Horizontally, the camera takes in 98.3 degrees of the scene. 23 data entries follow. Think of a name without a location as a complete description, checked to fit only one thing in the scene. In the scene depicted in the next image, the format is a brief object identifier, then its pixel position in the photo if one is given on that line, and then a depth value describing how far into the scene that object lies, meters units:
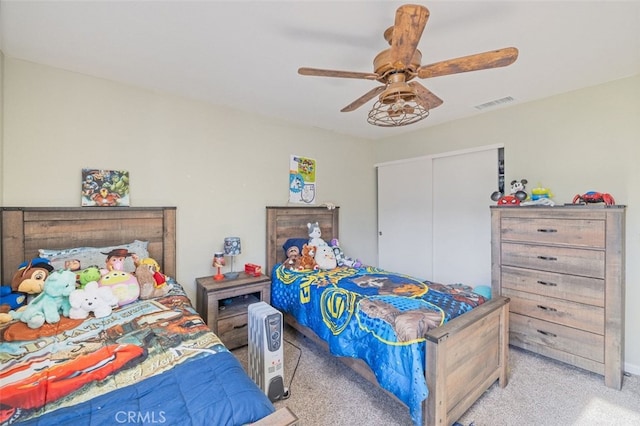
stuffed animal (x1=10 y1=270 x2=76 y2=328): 1.54
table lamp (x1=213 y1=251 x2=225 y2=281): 2.65
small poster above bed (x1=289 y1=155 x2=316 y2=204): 3.41
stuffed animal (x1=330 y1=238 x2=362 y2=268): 3.08
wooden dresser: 2.07
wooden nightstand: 2.42
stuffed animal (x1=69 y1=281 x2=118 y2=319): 1.66
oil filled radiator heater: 1.82
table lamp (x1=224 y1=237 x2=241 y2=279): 2.71
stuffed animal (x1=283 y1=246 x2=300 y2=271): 2.91
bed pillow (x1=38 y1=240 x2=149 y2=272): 1.94
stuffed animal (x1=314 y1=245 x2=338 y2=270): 2.94
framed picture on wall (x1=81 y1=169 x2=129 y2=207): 2.19
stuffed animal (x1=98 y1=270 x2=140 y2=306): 1.84
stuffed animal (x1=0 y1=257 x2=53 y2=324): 1.67
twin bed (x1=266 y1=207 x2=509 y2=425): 1.52
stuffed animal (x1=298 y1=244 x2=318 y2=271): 2.88
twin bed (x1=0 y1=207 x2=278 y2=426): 0.92
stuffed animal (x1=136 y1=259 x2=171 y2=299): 1.99
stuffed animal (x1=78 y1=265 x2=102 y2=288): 1.82
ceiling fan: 1.16
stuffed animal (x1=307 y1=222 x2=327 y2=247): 3.18
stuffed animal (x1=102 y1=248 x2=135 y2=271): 2.03
